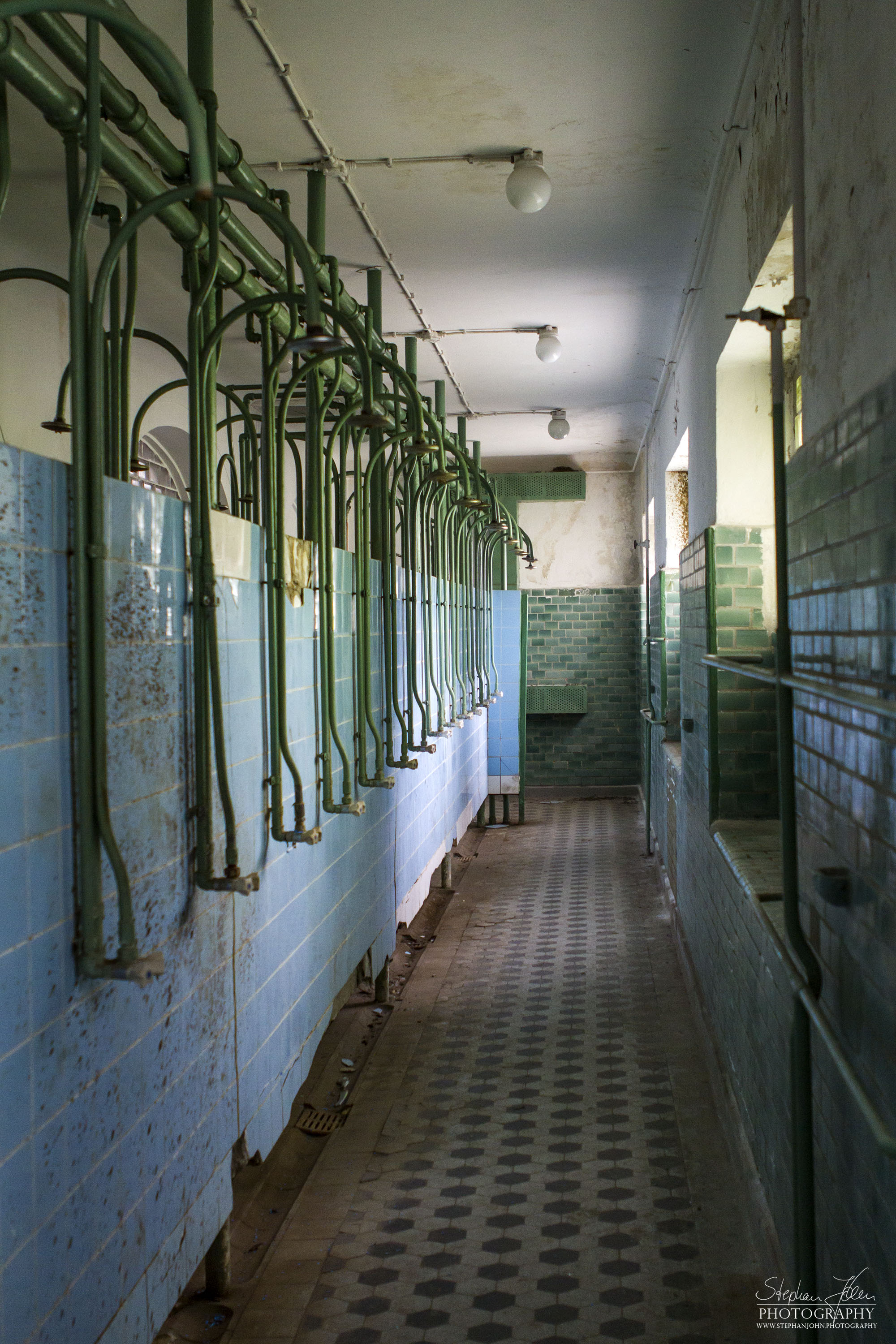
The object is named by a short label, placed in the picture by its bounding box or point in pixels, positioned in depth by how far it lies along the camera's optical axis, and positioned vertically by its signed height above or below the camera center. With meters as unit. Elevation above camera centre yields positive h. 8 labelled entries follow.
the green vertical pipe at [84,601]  1.65 +0.09
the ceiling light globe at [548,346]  5.46 +1.67
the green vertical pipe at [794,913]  1.73 -0.52
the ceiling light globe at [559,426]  7.71 +1.73
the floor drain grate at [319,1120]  3.43 -1.68
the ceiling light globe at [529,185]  3.44 +1.62
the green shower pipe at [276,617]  2.66 +0.09
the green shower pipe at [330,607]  3.16 +0.13
